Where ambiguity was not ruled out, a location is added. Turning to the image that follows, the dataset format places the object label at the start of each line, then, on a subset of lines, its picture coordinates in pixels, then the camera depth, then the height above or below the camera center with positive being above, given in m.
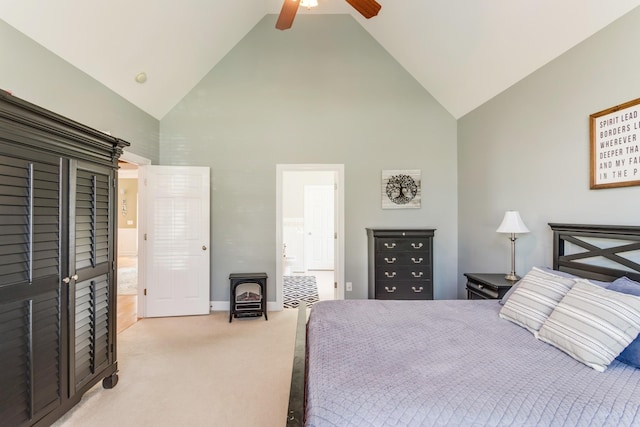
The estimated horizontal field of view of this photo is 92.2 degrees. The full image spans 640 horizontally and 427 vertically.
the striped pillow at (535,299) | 1.83 -0.54
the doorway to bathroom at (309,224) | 7.19 -0.25
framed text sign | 2.00 +0.46
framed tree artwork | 4.36 +0.35
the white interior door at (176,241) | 4.01 -0.35
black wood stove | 3.94 -1.11
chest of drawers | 3.78 -0.63
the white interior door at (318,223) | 7.39 -0.22
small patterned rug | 4.82 -1.36
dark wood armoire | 1.57 -0.28
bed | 1.07 -0.68
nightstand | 2.69 -0.67
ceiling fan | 2.18 +1.55
